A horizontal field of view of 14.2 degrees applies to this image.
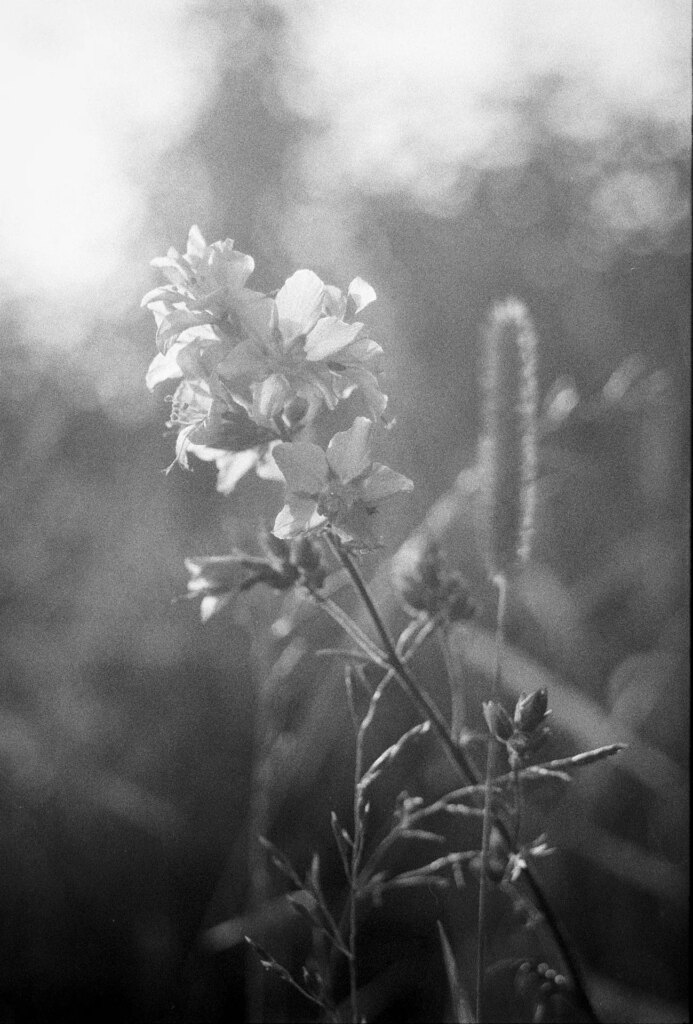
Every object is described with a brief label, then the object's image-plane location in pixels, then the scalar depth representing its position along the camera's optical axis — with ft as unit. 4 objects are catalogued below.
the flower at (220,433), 1.53
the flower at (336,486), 1.51
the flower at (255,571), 1.59
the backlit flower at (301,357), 1.51
